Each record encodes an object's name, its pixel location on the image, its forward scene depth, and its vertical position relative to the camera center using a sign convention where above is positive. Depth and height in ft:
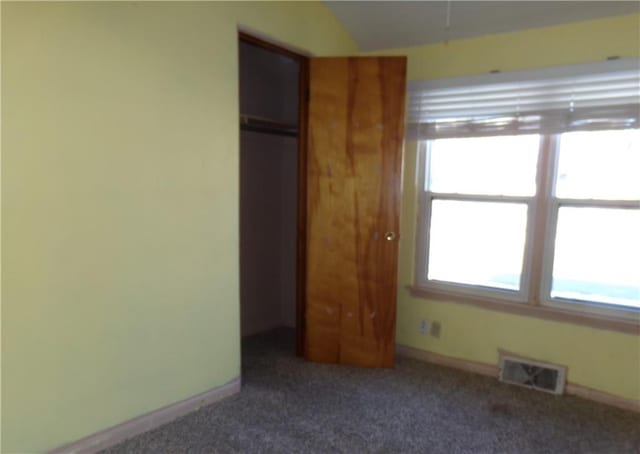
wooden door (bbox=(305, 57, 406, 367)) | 8.91 -0.57
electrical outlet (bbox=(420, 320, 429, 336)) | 10.13 -3.52
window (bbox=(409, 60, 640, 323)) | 7.97 -0.08
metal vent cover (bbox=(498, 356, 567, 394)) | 8.57 -4.00
